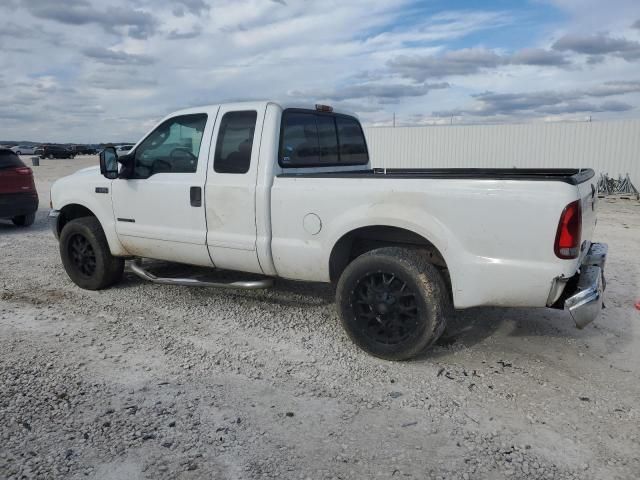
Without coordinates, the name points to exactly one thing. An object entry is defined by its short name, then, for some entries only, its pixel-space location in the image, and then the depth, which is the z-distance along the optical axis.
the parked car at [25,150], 64.81
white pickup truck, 3.54
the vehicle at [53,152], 55.78
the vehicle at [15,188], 9.93
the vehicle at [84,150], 66.06
